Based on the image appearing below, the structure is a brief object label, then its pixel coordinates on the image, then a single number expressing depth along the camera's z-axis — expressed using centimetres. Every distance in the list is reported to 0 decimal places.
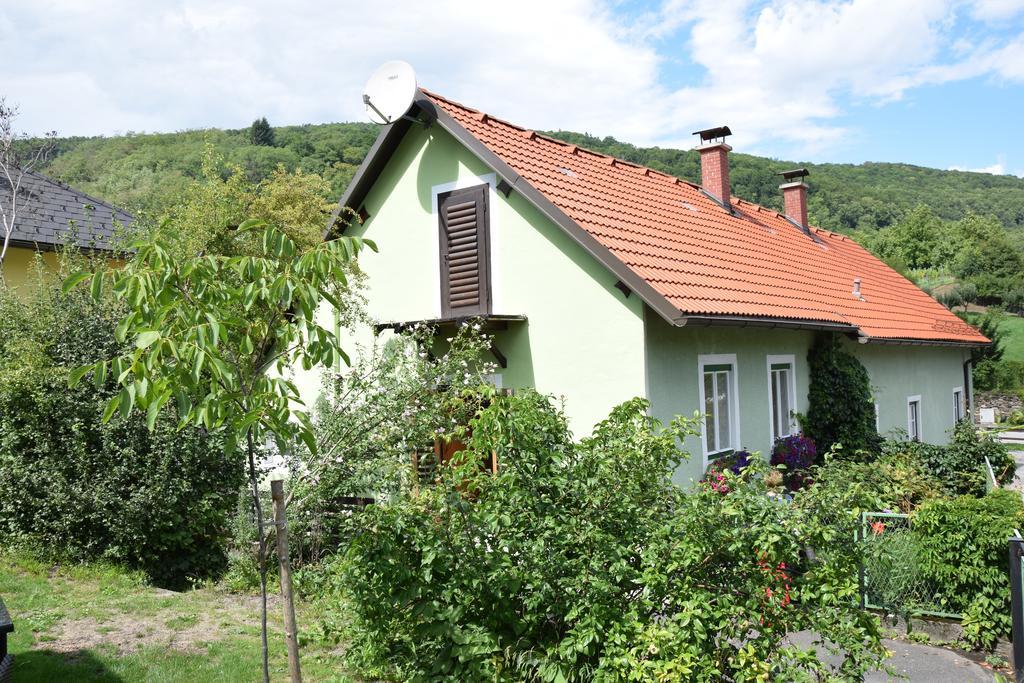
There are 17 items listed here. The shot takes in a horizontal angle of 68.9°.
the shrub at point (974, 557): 724
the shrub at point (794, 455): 1149
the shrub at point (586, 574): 468
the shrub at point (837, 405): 1282
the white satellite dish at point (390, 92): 1123
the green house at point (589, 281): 977
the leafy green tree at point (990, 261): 5862
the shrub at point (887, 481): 500
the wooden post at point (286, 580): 431
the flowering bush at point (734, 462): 1020
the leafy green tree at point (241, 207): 1490
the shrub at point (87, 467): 916
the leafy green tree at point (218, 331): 345
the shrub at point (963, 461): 1312
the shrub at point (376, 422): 861
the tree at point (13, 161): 1524
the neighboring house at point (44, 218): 1538
